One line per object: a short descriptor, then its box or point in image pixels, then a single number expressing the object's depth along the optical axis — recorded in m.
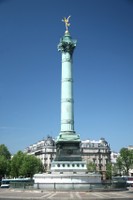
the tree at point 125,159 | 100.25
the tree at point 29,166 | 95.06
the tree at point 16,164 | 97.00
